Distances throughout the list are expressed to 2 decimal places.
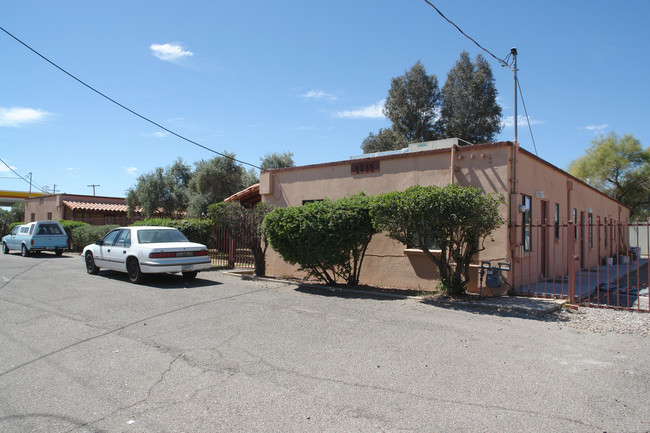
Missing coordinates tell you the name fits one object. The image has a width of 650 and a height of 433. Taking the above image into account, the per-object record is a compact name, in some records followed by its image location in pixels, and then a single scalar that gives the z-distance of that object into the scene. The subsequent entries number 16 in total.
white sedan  11.06
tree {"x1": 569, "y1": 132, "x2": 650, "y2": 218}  32.22
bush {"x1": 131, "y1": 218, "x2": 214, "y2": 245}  17.11
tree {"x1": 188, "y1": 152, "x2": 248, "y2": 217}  25.72
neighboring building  29.59
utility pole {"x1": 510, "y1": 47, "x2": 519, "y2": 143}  11.41
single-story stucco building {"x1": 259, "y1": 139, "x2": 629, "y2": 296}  10.10
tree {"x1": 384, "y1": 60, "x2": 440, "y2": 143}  29.92
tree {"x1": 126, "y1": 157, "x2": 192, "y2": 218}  27.38
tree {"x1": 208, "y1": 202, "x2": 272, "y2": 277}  13.03
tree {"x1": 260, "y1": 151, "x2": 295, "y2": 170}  32.35
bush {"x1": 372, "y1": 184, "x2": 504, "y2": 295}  8.84
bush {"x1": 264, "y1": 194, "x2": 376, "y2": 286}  10.48
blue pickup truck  20.69
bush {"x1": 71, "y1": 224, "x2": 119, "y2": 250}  21.38
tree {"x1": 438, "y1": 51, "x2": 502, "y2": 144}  28.12
